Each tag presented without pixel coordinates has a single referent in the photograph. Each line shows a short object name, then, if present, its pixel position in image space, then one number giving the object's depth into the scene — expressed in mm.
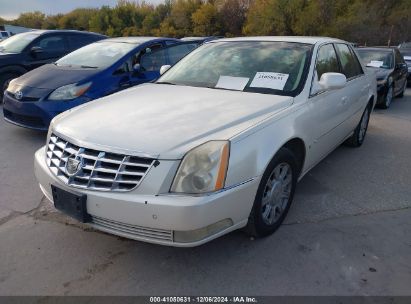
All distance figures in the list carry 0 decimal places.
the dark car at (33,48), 7914
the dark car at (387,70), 8297
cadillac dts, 2268
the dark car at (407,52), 13070
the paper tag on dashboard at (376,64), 8369
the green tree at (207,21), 47344
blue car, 5188
